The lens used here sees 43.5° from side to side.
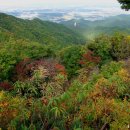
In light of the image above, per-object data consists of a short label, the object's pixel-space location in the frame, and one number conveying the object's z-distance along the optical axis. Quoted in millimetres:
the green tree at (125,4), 15062
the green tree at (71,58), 29538
